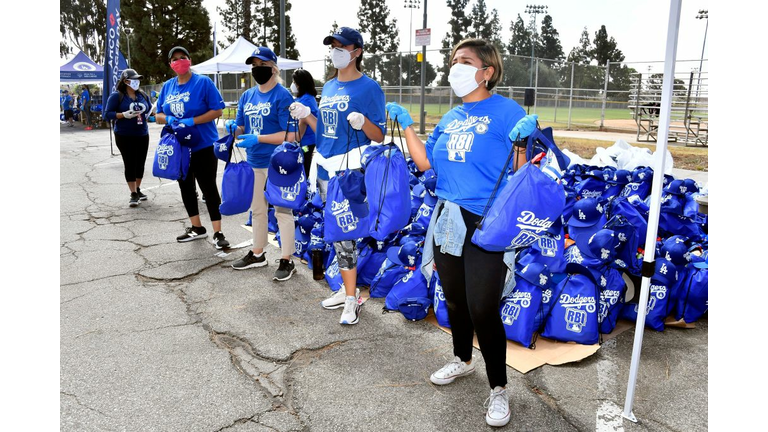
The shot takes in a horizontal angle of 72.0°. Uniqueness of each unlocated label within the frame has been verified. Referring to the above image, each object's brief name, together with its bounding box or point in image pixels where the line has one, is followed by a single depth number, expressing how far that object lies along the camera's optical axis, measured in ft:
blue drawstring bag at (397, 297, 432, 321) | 12.71
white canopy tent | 57.88
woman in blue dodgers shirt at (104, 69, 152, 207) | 23.82
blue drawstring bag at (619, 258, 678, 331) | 11.78
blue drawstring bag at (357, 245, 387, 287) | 14.76
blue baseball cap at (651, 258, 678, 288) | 11.86
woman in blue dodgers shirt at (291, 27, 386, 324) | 11.51
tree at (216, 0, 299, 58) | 166.99
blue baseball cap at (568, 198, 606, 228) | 14.02
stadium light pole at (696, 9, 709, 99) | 46.59
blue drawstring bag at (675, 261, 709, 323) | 11.80
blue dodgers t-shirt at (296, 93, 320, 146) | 15.55
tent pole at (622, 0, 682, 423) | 7.55
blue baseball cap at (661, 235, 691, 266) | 11.94
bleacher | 46.88
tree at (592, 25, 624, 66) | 220.43
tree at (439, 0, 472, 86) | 211.82
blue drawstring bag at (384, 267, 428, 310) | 12.87
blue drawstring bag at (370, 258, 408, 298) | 13.94
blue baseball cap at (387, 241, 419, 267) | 13.16
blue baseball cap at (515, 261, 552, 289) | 11.12
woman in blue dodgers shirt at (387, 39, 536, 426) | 8.09
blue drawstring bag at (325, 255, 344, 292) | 14.48
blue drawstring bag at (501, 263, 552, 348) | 11.14
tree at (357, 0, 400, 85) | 210.18
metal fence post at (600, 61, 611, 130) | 59.35
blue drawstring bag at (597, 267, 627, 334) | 11.66
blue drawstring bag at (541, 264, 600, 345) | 11.21
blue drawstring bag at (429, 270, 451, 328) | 12.17
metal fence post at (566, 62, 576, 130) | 66.60
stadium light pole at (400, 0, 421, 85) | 151.84
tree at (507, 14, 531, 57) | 227.61
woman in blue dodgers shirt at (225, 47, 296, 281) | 14.53
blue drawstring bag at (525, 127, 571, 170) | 7.43
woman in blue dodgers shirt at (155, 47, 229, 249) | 16.99
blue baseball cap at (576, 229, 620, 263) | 11.66
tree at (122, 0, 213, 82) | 145.28
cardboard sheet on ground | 10.63
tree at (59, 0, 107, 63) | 200.75
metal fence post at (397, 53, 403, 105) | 68.08
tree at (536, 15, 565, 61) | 230.27
